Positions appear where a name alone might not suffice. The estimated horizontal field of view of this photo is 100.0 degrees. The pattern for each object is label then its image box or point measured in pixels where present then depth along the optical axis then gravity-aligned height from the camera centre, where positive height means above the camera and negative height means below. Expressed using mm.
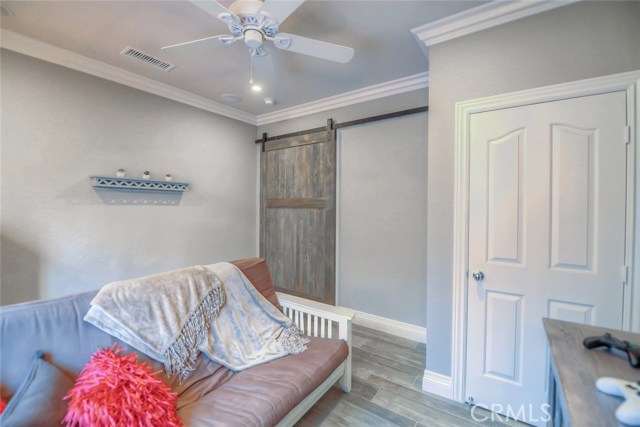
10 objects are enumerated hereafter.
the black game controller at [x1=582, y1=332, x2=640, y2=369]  864 -461
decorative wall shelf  2547 +267
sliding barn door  3350 -40
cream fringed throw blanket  1376 -643
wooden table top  679 -501
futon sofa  1104 -941
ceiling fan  1424 +1068
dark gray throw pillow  858 -657
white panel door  1511 -136
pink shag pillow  934 -707
